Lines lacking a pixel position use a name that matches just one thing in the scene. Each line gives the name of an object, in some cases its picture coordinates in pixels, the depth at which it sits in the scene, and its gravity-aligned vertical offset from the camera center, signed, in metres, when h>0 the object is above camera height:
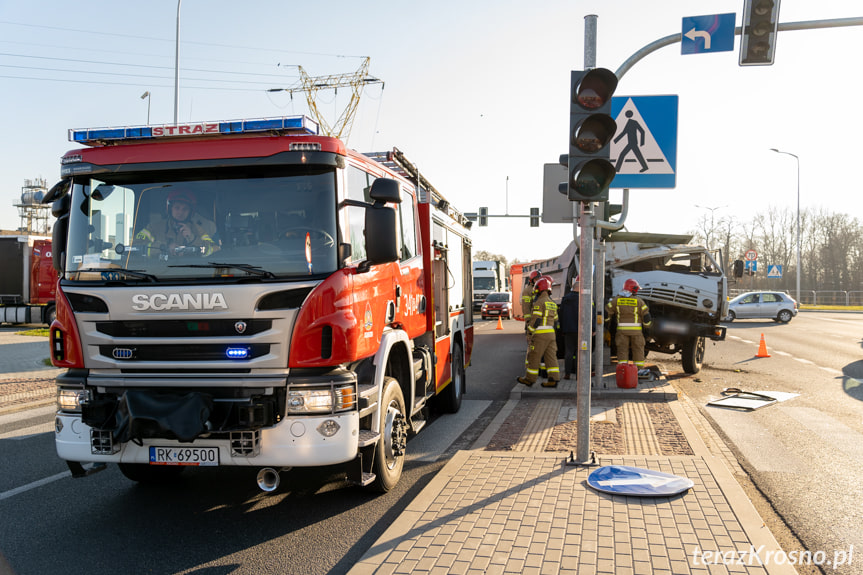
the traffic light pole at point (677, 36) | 8.23 +3.07
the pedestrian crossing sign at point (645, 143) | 9.32 +1.84
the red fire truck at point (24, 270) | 25.95 +0.17
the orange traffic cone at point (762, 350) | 17.14 -1.81
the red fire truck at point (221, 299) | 4.61 -0.16
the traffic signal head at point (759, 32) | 9.20 +3.33
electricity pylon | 45.41 +12.98
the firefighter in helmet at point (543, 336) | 11.57 -0.99
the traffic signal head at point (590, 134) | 5.88 +1.24
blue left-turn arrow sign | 9.04 +3.27
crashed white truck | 13.49 -0.14
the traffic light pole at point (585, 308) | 6.16 -0.28
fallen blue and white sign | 5.31 -1.65
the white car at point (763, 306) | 33.88 -1.40
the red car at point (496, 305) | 37.28 -1.52
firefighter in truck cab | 4.89 +0.32
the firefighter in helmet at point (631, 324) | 12.12 -0.82
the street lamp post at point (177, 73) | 22.69 +6.71
